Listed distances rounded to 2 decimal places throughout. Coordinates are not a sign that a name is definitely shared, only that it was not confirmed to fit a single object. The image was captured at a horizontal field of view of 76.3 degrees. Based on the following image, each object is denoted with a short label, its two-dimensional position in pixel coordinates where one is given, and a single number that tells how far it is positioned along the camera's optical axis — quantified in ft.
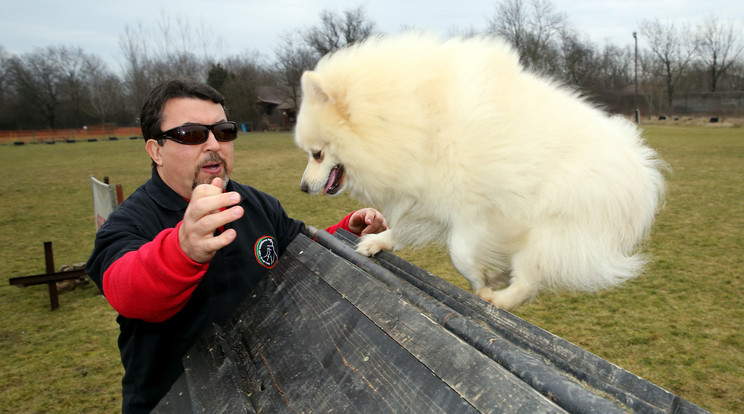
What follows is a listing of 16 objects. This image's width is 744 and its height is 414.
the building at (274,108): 185.47
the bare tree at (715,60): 182.60
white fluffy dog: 7.27
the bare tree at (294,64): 163.02
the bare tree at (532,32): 148.97
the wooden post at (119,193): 25.71
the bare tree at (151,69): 203.72
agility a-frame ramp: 3.13
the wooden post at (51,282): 18.99
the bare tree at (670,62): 188.34
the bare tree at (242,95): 171.97
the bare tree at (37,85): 190.29
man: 4.90
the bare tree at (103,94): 203.00
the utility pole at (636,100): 141.28
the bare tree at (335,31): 159.74
